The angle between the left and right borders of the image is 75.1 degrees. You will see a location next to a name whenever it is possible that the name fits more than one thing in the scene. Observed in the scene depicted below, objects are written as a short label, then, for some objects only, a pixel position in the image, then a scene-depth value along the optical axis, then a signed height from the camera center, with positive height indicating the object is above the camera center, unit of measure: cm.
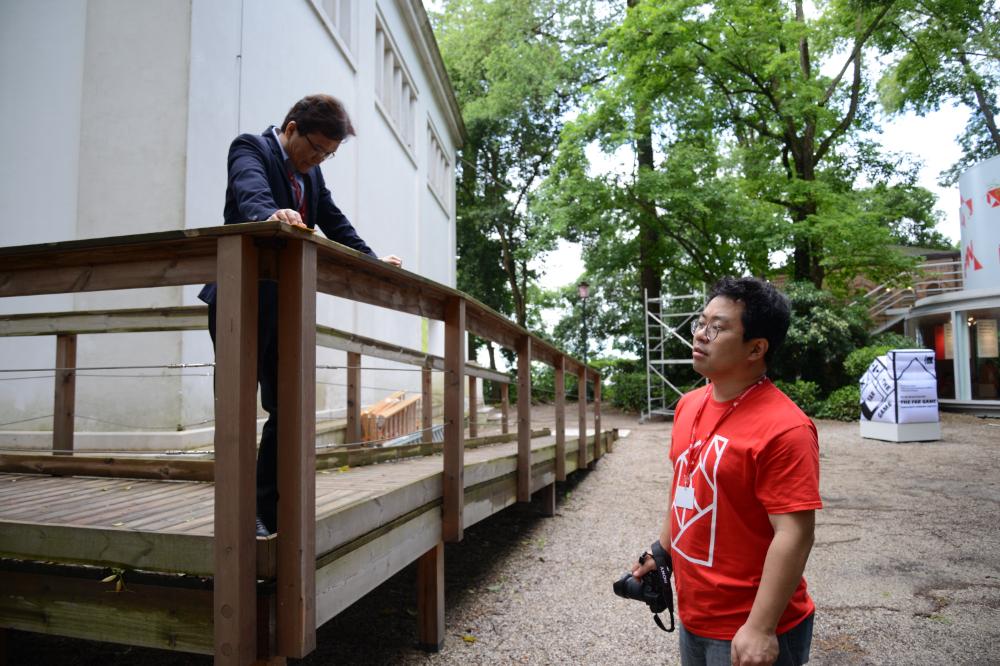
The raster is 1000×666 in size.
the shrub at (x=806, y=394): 1567 -39
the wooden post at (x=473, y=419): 637 -44
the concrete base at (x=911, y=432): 1135 -95
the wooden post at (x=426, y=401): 620 -20
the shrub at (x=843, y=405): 1492 -63
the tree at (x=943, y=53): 1497 +814
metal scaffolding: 1841 +77
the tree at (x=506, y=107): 2338 +1012
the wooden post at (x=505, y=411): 857 -41
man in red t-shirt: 157 -31
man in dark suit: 225 +79
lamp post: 1964 +273
